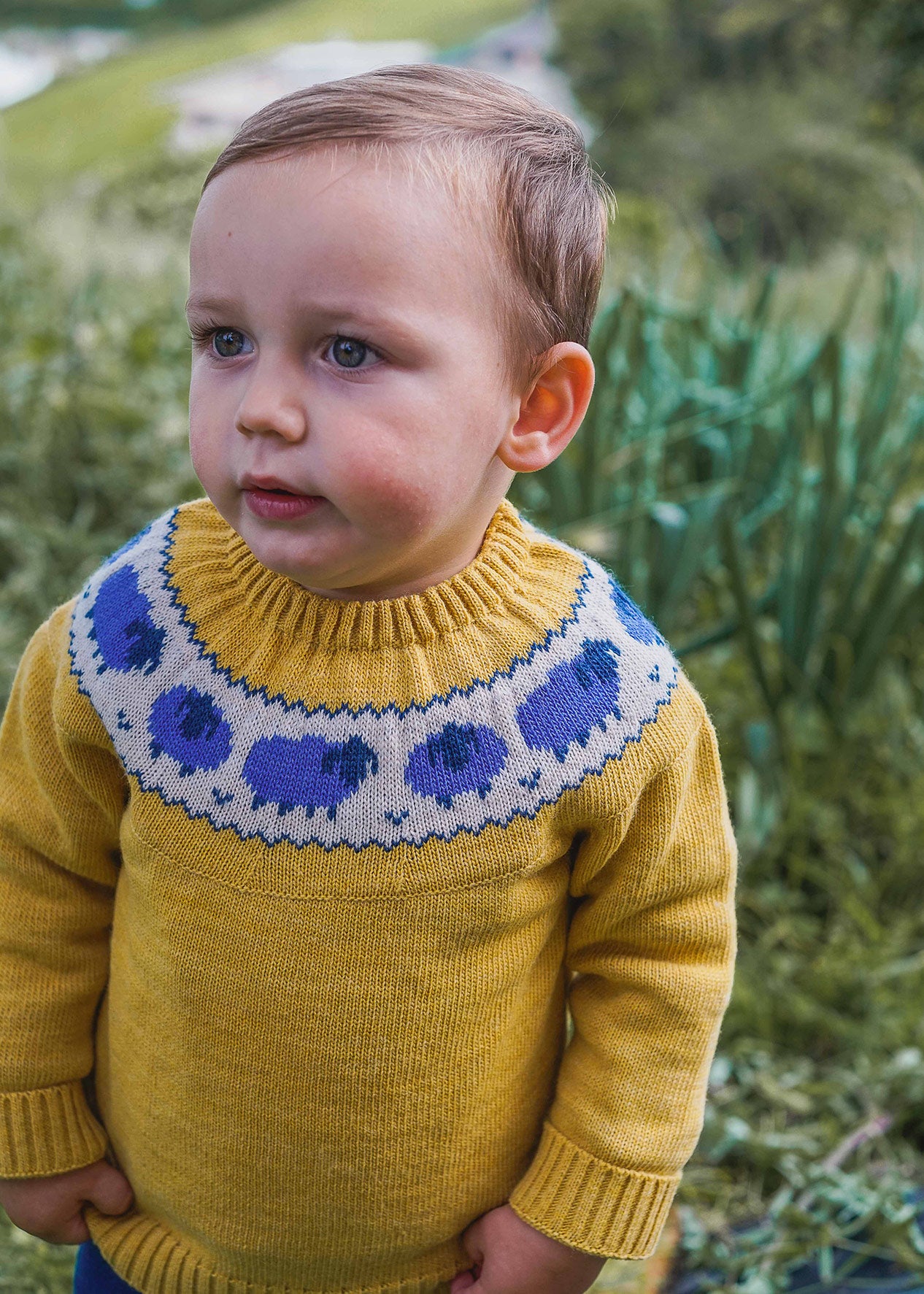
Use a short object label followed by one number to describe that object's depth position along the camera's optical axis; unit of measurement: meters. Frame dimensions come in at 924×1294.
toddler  0.89
